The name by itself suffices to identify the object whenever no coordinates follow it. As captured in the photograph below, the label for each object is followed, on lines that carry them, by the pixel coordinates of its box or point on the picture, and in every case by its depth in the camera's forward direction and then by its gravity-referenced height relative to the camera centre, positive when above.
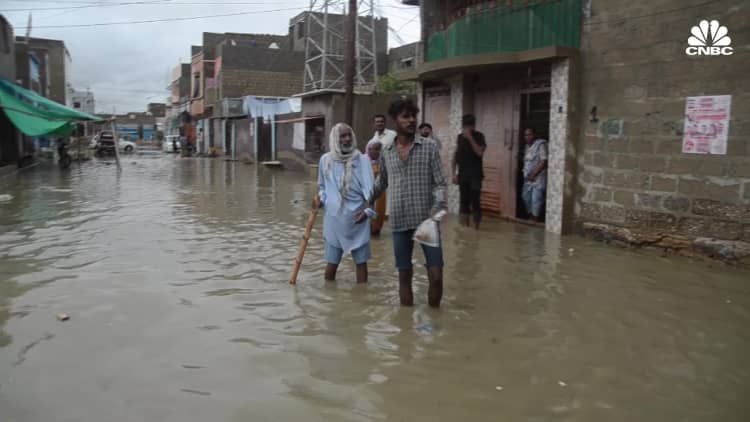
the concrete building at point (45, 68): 27.33 +3.99
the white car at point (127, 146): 42.59 -0.37
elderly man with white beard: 5.42 -0.41
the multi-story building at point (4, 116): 20.91 +0.86
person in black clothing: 8.66 -0.31
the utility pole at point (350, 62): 14.57 +1.86
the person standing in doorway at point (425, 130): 8.63 +0.17
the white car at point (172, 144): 45.41 -0.23
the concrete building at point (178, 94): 56.97 +4.37
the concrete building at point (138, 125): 75.19 +1.95
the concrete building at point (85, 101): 74.62 +4.78
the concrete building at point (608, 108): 6.60 +0.47
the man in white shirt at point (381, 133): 7.15 +0.11
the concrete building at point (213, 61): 38.41 +5.19
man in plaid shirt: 4.62 -0.29
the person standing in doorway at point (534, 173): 8.84 -0.40
